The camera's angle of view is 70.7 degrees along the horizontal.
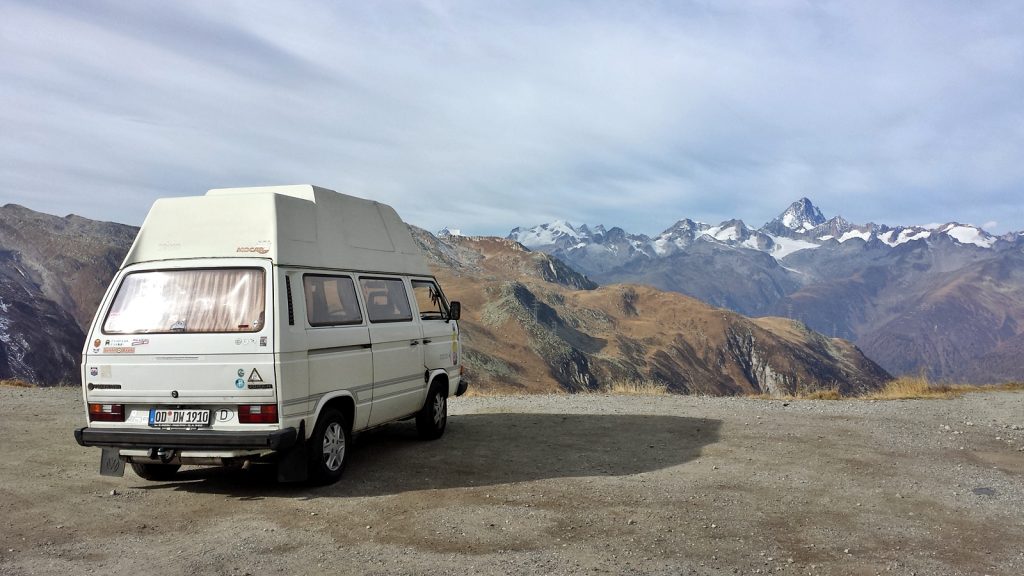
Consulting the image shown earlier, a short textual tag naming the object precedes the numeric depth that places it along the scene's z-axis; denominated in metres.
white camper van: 6.73
